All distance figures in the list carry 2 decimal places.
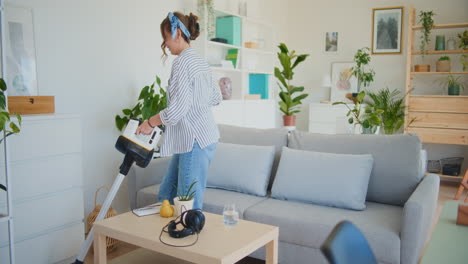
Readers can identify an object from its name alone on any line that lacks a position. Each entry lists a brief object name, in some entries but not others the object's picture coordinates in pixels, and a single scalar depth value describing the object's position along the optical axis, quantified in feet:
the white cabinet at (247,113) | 15.33
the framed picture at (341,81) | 20.36
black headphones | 6.36
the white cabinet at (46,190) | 8.01
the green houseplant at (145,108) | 11.47
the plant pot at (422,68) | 17.68
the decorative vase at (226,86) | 15.30
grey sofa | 7.27
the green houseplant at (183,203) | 7.17
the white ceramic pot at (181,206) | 7.17
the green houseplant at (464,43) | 16.74
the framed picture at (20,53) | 9.50
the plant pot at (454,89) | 17.03
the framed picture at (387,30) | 19.44
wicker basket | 9.99
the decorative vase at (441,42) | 17.43
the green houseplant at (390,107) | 18.28
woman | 7.39
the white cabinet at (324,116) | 19.57
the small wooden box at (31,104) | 8.24
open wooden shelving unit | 16.58
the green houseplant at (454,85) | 17.06
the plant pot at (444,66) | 17.21
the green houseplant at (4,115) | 6.66
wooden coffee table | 5.90
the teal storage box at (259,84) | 18.51
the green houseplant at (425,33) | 17.37
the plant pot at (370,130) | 11.50
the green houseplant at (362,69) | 19.44
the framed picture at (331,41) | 20.83
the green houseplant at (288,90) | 14.99
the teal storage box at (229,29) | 15.80
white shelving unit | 15.38
